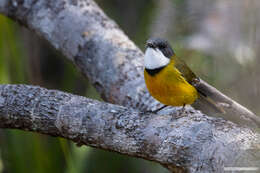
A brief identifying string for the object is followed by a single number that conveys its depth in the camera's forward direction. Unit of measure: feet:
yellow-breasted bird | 15.87
